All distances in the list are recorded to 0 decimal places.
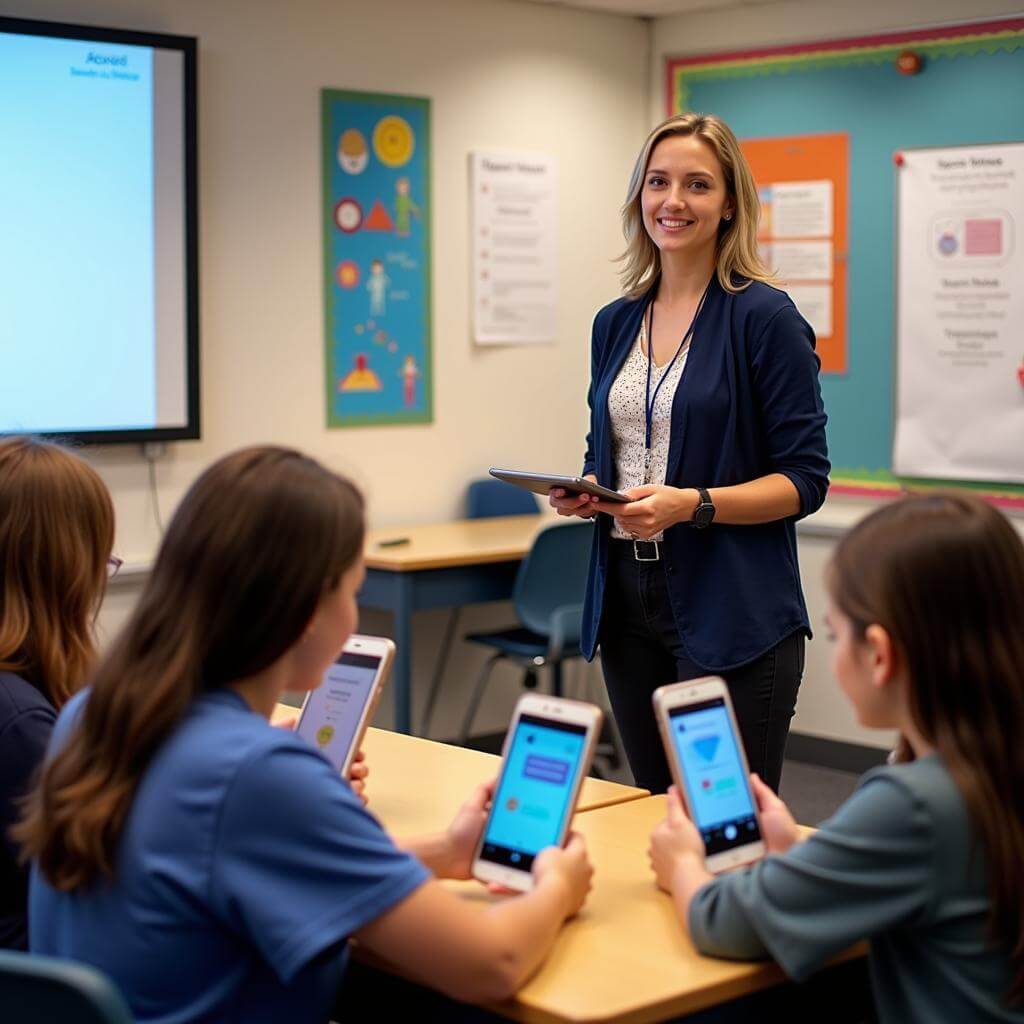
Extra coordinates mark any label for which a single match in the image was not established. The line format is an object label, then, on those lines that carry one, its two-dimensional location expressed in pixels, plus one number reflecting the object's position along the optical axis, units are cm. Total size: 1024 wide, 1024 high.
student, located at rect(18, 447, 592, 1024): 139
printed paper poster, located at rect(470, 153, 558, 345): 541
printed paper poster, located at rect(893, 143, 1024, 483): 477
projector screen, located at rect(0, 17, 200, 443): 423
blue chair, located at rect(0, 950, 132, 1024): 114
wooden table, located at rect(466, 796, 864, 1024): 150
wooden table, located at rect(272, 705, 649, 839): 211
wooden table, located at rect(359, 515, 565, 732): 458
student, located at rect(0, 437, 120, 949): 184
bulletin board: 480
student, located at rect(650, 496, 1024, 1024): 144
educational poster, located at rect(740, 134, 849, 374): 521
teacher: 255
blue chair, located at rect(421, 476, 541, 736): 538
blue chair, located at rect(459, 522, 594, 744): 473
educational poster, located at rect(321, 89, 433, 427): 502
